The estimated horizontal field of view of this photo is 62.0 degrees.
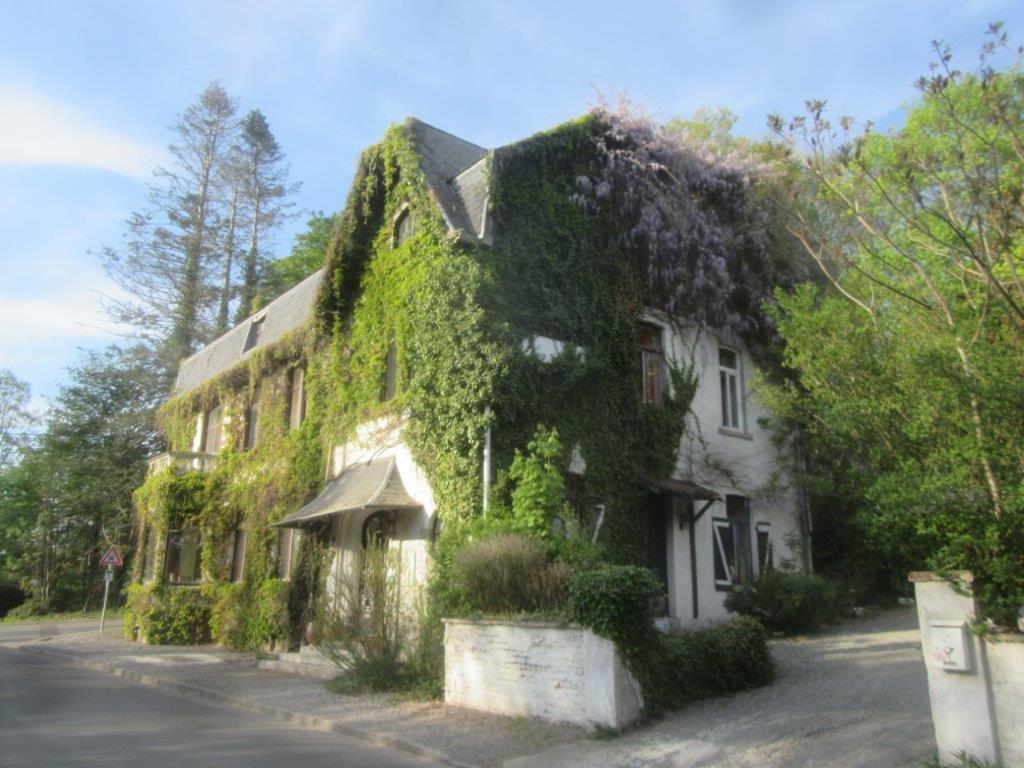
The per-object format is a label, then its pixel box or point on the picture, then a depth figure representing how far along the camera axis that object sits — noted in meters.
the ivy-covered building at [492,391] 14.73
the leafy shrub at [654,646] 9.52
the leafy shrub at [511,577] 10.73
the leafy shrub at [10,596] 40.09
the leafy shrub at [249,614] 18.03
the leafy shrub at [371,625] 12.60
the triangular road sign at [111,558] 24.42
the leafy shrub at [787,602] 15.84
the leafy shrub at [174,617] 21.19
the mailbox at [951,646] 6.75
